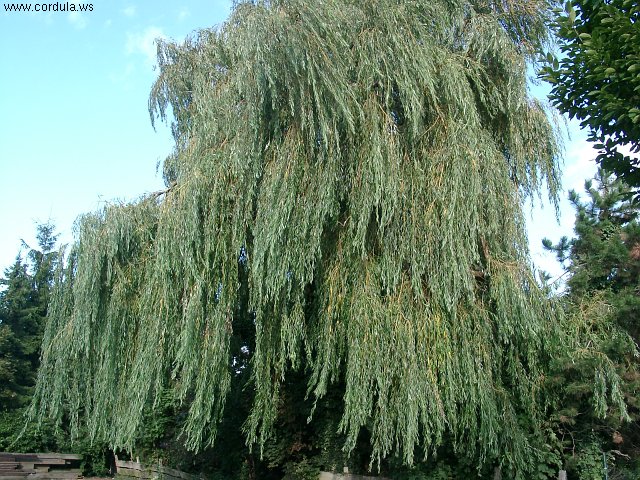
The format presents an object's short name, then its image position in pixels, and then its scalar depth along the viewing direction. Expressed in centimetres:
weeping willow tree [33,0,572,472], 730
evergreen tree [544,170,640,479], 799
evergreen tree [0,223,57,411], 1897
